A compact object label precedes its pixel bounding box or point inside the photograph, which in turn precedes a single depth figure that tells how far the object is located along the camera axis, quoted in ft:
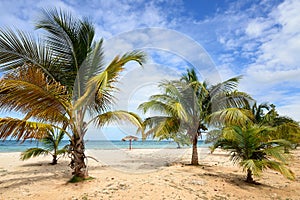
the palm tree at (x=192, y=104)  32.42
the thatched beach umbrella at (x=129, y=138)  89.37
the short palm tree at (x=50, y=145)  29.34
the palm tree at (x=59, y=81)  15.33
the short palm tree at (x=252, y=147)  20.30
